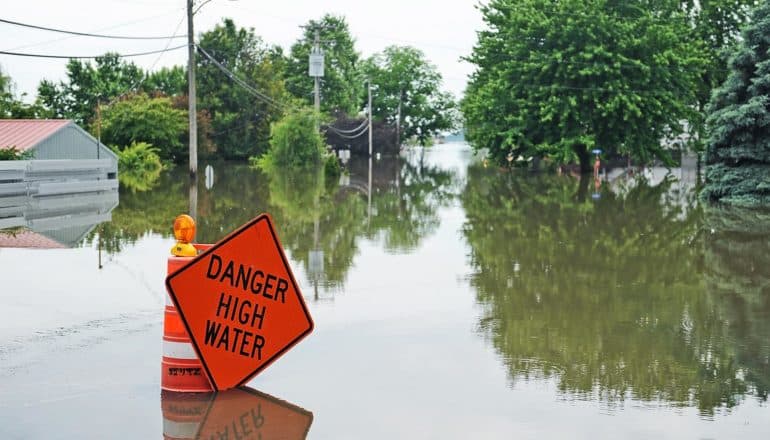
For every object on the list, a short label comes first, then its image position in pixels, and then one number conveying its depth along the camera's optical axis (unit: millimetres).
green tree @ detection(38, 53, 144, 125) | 101062
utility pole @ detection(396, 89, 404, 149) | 122000
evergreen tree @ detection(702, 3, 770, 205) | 35531
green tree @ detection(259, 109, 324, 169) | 71812
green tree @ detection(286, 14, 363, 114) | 117312
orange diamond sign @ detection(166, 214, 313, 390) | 8117
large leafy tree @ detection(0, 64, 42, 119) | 58781
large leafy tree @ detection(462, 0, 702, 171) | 60250
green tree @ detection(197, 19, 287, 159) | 96875
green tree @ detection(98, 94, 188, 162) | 76125
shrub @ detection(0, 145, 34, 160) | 38094
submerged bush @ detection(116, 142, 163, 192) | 64500
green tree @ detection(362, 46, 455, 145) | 129625
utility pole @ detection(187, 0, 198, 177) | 42125
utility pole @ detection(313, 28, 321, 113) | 69000
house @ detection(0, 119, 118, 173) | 41875
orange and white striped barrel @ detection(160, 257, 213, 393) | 8383
